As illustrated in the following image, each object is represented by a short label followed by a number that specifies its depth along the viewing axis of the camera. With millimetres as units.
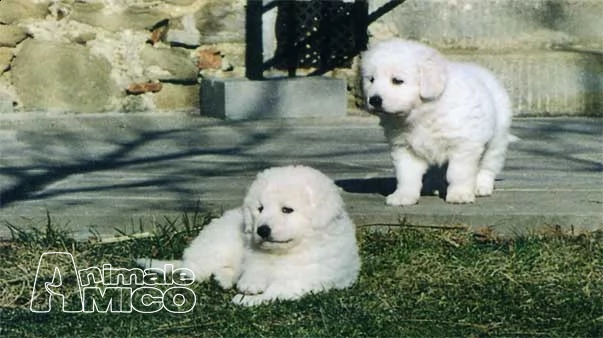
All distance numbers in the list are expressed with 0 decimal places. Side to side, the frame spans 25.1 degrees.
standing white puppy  5695
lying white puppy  4664
